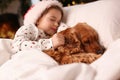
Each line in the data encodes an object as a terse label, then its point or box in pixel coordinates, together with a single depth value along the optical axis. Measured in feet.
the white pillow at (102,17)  4.51
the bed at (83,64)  2.98
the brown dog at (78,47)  3.80
